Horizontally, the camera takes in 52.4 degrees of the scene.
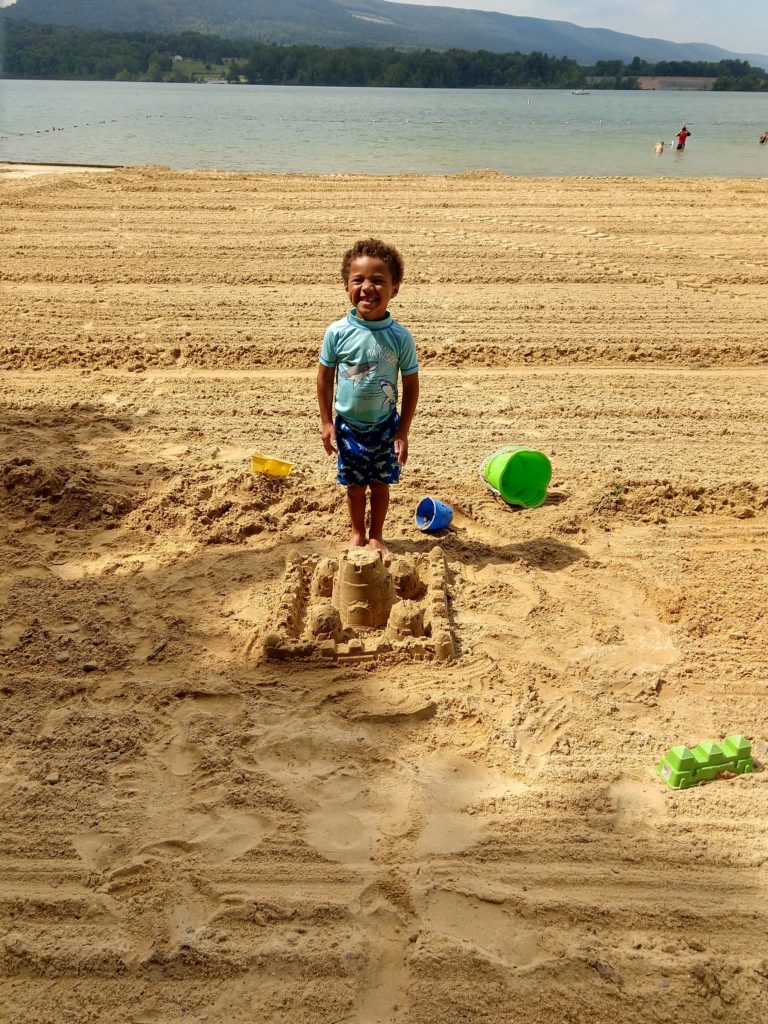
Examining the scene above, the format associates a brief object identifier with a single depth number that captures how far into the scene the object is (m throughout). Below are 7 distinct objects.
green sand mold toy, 2.73
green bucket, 4.48
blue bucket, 4.25
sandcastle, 3.34
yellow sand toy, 4.76
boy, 3.47
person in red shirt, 21.38
